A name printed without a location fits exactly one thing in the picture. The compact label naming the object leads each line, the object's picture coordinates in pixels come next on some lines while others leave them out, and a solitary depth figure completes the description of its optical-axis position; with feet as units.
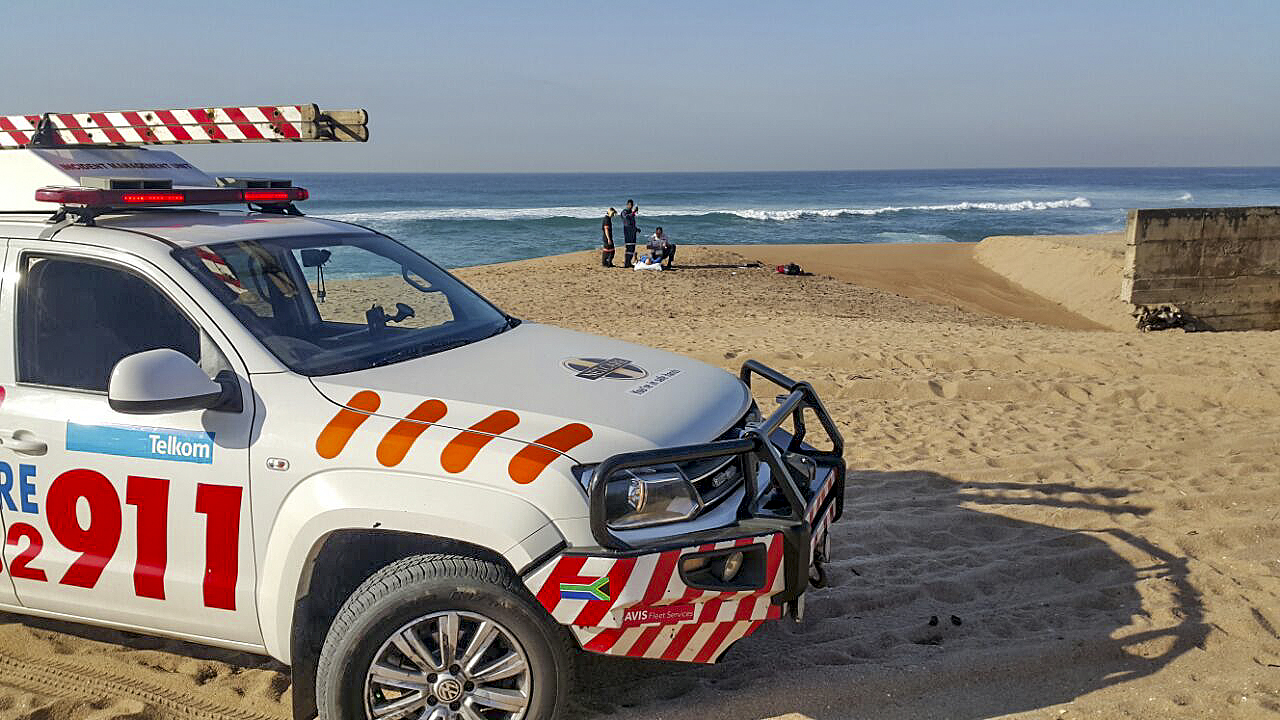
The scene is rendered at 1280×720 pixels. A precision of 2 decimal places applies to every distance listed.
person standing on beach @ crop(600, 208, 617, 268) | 72.77
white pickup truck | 10.11
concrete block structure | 50.01
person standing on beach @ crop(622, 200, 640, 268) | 72.38
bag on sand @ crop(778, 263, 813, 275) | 70.59
